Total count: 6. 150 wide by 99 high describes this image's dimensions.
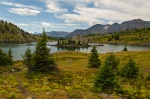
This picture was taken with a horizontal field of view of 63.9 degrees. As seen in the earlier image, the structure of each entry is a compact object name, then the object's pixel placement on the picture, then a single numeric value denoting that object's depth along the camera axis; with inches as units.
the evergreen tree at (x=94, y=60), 1511.9
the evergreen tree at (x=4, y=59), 1360.6
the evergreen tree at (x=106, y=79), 873.2
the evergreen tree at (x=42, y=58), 1205.2
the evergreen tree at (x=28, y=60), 1146.7
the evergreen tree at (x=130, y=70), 1197.9
